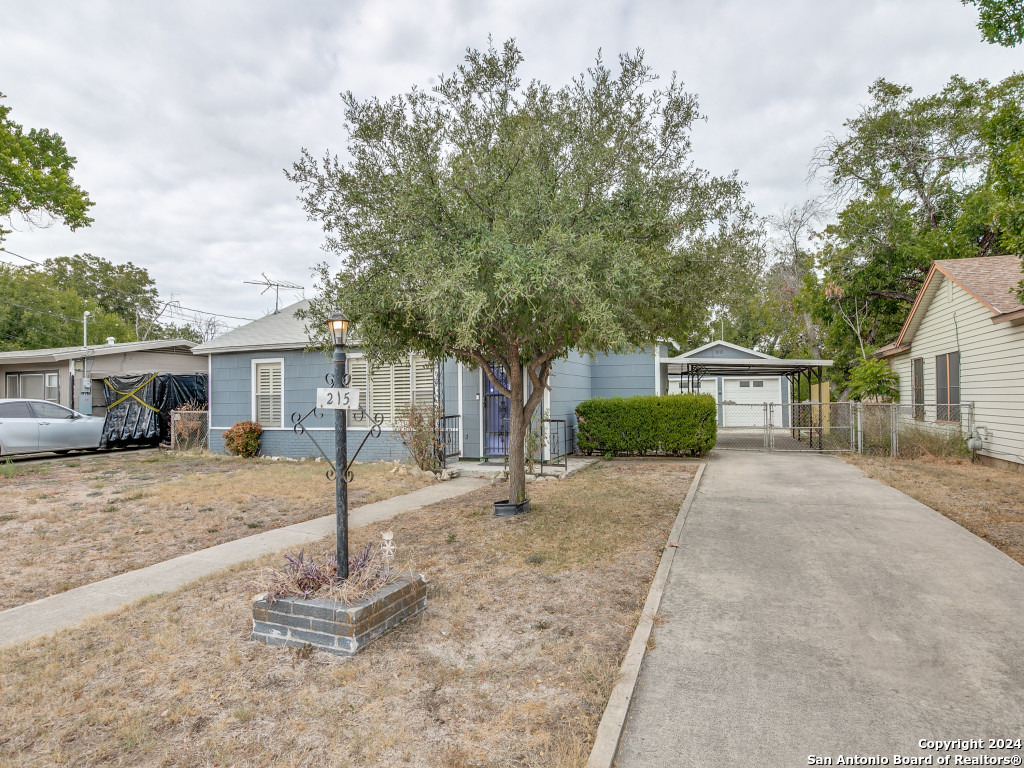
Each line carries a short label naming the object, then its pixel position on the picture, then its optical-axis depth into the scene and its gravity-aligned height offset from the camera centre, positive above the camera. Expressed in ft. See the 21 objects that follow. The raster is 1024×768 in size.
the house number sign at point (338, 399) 11.54 -0.08
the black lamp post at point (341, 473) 11.64 -1.71
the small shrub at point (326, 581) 11.16 -4.00
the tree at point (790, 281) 79.76 +17.53
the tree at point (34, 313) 90.79 +15.00
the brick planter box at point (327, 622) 10.44 -4.55
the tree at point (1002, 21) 21.95 +15.28
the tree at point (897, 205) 55.77 +20.34
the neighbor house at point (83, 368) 50.93 +3.03
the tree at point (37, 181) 47.78 +19.98
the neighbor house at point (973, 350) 32.40 +2.83
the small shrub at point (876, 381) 49.78 +0.93
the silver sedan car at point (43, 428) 40.09 -2.42
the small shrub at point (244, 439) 42.34 -3.38
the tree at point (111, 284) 132.16 +29.09
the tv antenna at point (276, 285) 57.74 +12.11
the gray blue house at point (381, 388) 37.32 +0.48
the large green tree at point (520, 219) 14.93 +5.74
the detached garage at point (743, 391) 80.64 +0.13
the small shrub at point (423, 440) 32.30 -2.73
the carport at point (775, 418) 47.29 -3.23
